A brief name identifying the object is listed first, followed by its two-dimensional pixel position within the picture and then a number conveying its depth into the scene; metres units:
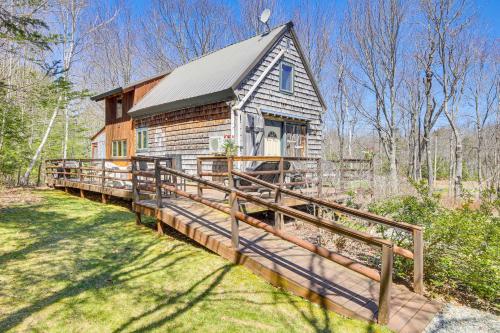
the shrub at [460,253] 3.64
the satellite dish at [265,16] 12.19
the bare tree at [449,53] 13.32
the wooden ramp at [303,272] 3.15
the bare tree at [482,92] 19.45
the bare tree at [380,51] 14.19
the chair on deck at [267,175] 7.37
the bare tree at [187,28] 24.02
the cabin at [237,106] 10.00
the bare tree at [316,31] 20.92
